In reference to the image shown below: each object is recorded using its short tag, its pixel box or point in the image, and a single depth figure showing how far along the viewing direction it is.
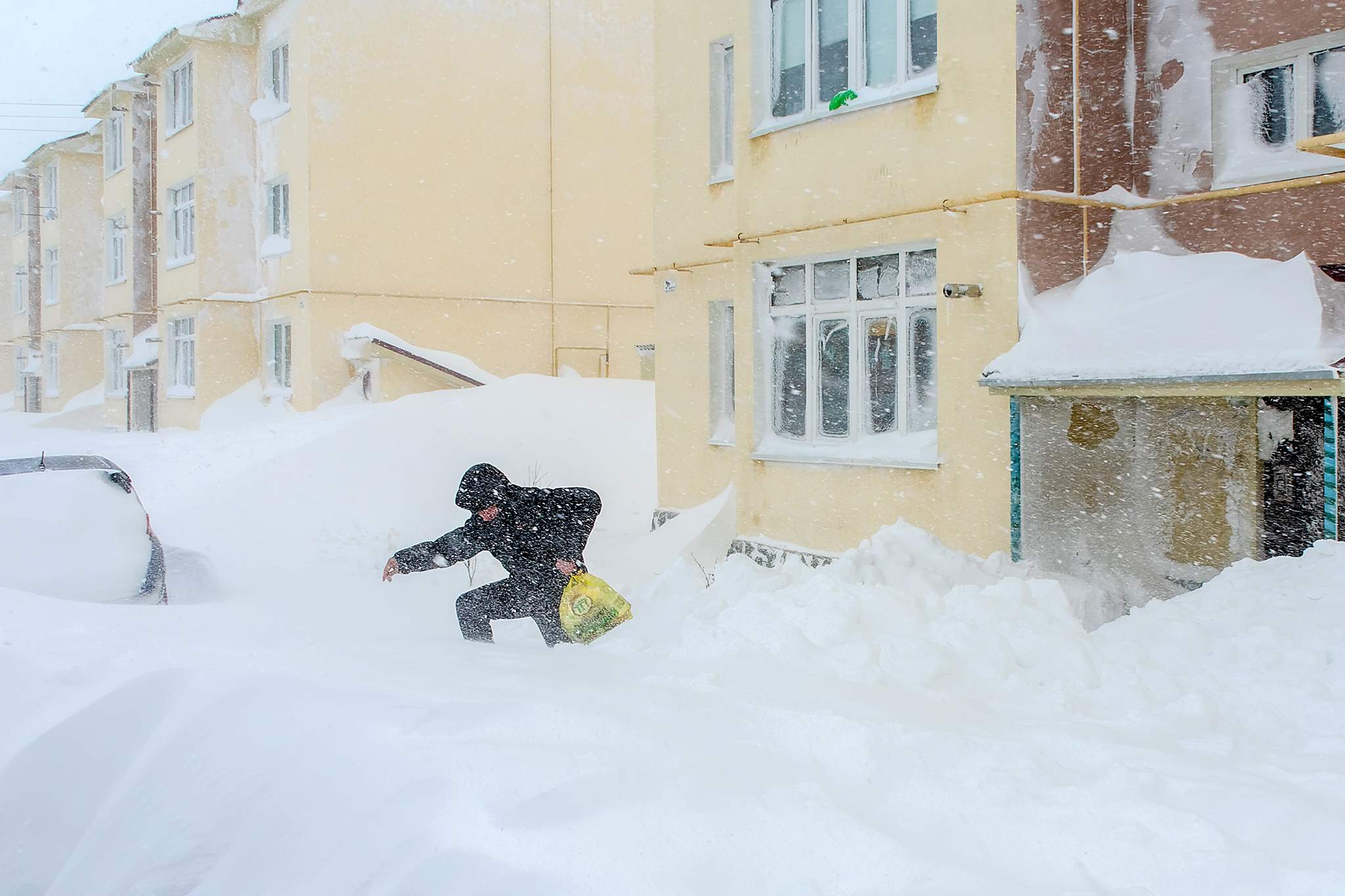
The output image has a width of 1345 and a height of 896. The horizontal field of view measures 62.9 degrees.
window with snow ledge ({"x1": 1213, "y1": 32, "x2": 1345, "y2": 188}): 7.69
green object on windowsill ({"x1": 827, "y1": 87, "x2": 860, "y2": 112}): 9.02
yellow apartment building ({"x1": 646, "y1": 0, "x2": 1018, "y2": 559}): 8.14
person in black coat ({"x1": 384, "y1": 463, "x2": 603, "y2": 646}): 6.08
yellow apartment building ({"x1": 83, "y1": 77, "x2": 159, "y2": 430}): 24.56
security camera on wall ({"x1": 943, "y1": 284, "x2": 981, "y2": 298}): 8.05
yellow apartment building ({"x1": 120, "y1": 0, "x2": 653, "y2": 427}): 18.09
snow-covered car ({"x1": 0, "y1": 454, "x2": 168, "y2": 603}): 7.05
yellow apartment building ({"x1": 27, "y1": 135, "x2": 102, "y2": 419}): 31.61
